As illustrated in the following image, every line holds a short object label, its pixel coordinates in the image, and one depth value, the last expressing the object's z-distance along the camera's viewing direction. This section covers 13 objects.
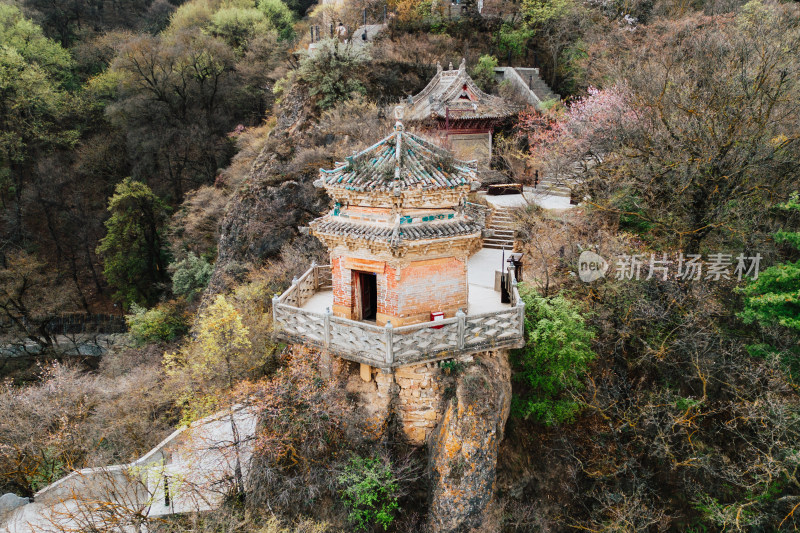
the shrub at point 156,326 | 26.45
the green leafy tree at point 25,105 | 36.38
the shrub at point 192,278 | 28.28
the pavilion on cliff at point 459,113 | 25.72
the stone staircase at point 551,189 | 23.42
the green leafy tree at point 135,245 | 33.44
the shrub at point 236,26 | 44.03
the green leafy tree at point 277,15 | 47.78
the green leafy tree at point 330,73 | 27.45
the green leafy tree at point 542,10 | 33.22
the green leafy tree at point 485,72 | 32.16
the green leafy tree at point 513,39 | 34.41
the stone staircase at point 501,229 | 21.36
